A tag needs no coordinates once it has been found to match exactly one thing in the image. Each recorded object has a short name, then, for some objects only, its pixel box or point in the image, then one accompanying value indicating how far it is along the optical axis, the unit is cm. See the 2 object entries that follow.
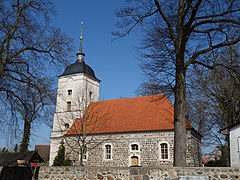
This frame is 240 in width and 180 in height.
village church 2452
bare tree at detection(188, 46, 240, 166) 1958
